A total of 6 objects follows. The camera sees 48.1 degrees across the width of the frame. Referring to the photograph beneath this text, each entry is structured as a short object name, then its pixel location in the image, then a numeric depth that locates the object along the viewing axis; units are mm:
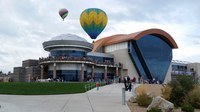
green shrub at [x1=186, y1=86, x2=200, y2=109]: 13461
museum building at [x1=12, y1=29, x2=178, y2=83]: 44492
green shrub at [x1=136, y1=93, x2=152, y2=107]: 12459
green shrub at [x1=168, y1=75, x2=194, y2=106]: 14326
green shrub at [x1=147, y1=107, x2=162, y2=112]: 9660
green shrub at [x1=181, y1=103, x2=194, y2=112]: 11834
